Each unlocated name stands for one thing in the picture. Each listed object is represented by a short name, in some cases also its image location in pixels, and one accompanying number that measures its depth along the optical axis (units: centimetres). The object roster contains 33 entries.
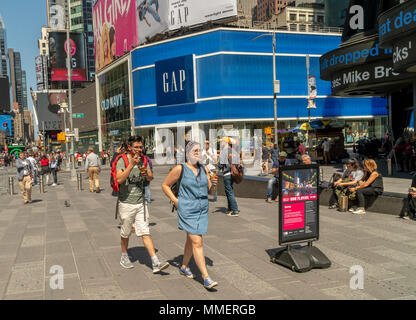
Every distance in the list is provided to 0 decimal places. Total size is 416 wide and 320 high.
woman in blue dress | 499
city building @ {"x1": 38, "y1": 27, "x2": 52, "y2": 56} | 17442
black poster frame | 574
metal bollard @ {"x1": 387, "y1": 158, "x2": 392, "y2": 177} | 1552
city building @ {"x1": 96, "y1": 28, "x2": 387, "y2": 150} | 4572
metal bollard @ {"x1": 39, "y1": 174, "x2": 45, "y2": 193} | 1798
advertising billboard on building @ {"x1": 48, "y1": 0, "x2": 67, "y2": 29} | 13325
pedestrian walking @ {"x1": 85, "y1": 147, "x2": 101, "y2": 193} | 1670
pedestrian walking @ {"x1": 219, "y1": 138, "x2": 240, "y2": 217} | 999
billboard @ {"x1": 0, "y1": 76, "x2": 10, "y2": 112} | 8675
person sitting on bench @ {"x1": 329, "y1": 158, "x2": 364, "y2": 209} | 1018
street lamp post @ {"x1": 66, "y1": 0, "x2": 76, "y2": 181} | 2508
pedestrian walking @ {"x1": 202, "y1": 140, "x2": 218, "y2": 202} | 1255
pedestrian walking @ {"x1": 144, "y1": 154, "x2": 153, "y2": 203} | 1234
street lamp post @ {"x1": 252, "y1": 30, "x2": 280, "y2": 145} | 3045
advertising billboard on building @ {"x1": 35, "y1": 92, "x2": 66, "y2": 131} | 10288
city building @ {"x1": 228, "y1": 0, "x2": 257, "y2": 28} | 5384
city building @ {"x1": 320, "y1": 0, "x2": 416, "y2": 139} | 1347
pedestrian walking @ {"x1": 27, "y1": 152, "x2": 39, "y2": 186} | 2046
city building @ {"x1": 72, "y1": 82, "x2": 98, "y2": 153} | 7425
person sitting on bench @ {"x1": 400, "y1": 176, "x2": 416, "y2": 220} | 866
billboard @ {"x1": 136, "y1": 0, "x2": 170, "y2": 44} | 5106
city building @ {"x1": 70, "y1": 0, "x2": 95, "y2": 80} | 13838
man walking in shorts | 562
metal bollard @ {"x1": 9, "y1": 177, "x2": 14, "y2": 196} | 1763
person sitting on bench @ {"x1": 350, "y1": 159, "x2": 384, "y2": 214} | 970
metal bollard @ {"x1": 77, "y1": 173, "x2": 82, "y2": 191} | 1850
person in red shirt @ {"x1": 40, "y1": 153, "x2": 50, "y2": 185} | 2136
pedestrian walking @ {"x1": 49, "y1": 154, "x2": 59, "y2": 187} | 2203
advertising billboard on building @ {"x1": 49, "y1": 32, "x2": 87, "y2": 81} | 9444
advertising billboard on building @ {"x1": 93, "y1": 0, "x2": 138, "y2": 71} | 5895
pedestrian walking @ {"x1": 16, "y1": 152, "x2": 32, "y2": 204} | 1401
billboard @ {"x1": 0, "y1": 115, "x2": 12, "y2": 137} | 9874
